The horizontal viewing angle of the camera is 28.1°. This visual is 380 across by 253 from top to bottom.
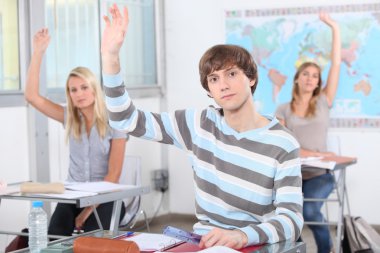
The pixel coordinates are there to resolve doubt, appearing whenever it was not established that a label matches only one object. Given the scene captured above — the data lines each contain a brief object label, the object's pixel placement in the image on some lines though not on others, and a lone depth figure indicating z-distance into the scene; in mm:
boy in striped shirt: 2326
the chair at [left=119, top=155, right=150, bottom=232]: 4562
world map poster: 6113
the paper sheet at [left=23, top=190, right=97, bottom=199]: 3642
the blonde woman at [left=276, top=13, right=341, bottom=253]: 5227
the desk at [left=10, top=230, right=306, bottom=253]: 2187
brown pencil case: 2033
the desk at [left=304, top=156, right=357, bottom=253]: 4820
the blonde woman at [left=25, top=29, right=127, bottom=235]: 4543
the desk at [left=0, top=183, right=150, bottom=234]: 3602
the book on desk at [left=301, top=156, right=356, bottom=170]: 4652
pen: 2422
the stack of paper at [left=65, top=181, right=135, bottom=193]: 3849
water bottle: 2611
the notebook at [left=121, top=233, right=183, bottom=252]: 2252
